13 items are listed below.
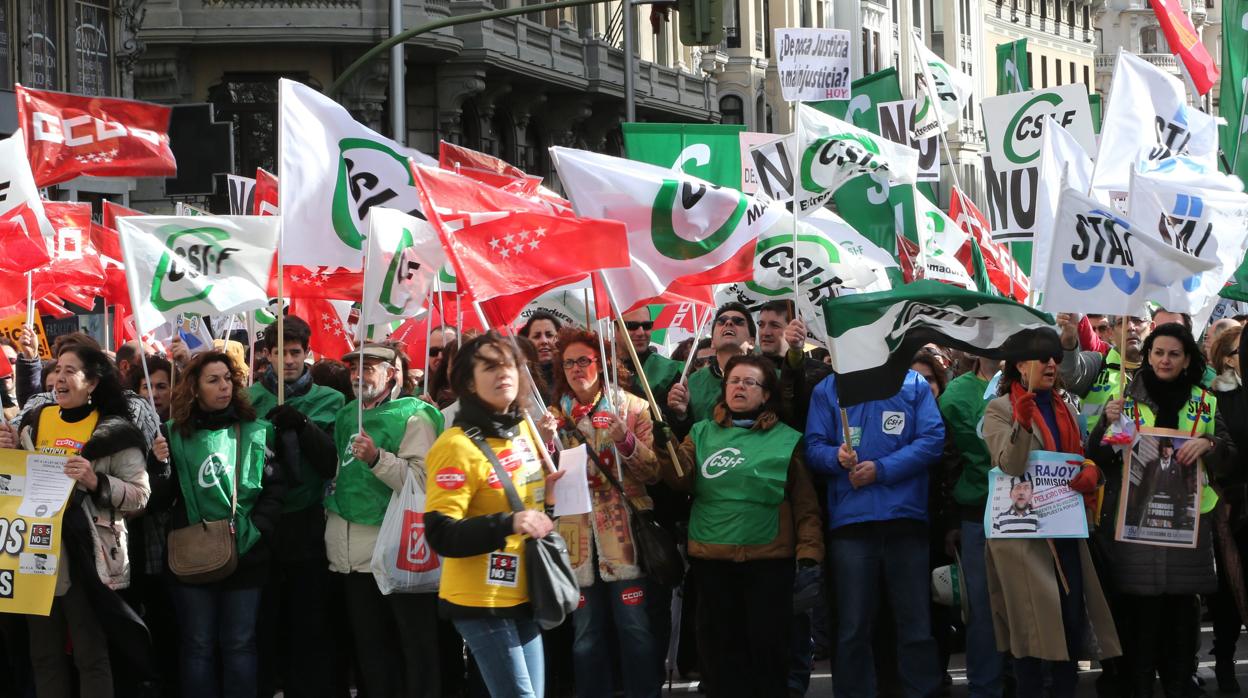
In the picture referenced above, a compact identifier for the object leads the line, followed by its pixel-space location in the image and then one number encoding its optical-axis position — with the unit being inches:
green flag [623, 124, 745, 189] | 515.5
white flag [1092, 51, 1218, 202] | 458.0
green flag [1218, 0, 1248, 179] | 549.0
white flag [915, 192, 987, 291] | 538.3
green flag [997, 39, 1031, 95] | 753.0
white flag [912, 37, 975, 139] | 597.0
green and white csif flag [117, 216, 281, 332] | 371.6
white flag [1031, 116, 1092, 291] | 439.8
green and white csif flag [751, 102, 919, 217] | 419.8
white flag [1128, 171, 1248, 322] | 385.7
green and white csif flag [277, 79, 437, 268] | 387.5
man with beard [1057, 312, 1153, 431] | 393.1
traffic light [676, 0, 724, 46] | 692.1
